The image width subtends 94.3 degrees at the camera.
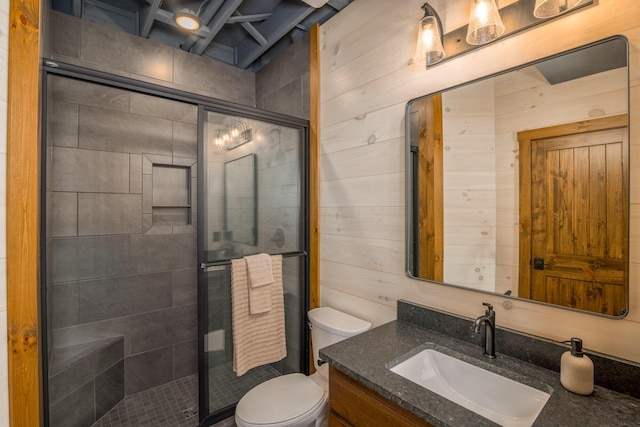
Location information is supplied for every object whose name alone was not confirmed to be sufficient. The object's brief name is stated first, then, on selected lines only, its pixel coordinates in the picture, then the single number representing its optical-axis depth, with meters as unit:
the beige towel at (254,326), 1.70
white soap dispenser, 0.86
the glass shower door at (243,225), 1.64
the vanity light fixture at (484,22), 1.11
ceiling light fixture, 1.79
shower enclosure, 1.67
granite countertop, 0.79
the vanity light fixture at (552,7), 0.99
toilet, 1.34
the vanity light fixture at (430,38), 1.30
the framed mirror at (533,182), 0.93
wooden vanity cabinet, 0.92
